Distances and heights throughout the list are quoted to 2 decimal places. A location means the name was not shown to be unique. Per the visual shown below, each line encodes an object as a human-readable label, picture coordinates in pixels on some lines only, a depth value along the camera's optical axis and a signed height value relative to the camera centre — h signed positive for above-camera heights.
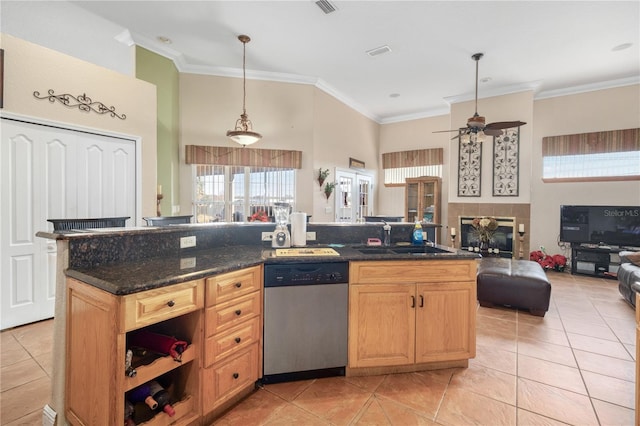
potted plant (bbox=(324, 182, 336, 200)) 5.59 +0.37
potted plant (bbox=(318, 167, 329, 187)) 5.43 +0.61
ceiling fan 3.83 +1.12
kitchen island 1.34 -0.59
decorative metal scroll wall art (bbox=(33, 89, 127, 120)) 3.00 +1.13
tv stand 4.90 -0.83
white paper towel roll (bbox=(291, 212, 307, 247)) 2.45 -0.18
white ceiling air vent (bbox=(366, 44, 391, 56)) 4.15 +2.31
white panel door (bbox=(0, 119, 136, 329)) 2.83 +0.10
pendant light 3.94 +1.00
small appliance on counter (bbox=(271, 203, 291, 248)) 2.33 -0.15
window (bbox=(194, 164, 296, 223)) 4.89 +0.30
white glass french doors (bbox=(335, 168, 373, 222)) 6.11 +0.30
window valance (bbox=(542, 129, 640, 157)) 4.94 +1.23
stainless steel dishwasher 1.95 -0.76
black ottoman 3.25 -0.89
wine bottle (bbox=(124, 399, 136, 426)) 1.37 -0.98
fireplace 5.42 -0.54
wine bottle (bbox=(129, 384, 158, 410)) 1.40 -0.94
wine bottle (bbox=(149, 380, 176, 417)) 1.47 -0.99
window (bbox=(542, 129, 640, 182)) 4.95 +0.99
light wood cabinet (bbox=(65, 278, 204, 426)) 1.28 -0.70
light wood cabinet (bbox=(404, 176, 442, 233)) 6.46 +0.26
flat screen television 4.79 -0.23
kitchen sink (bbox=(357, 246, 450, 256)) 2.50 -0.36
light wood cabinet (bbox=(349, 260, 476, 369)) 2.07 -0.74
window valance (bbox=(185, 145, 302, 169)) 4.72 +0.87
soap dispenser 2.64 -0.24
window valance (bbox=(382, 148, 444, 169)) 6.79 +1.25
